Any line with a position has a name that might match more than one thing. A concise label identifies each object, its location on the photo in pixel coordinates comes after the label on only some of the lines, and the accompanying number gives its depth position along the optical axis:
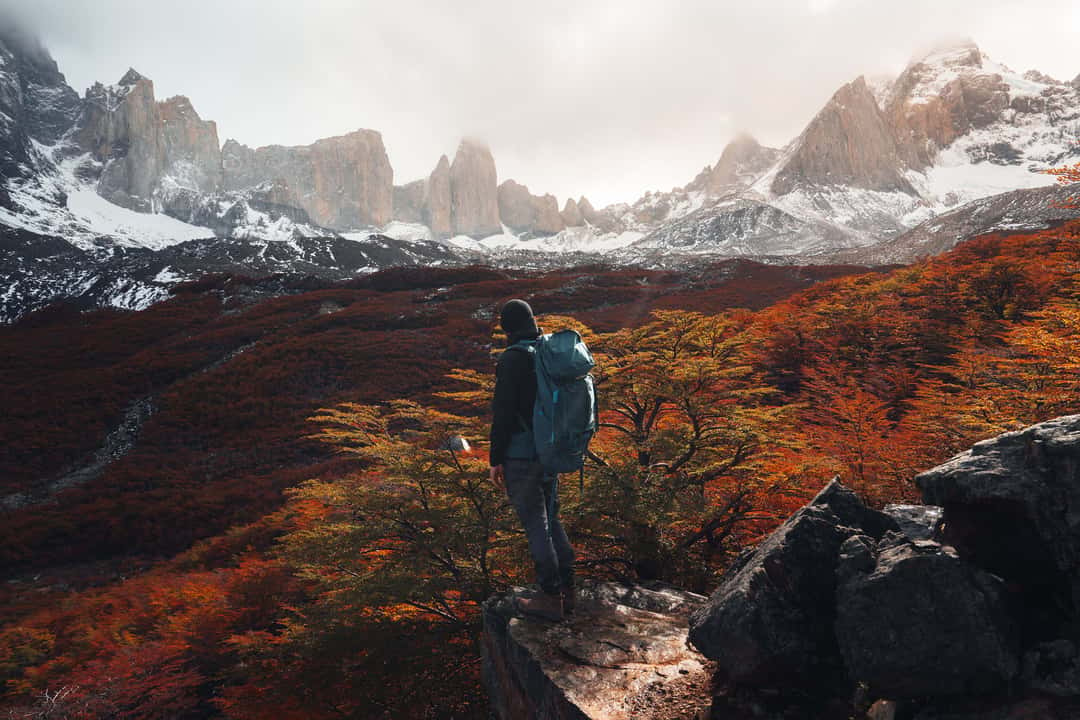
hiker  3.71
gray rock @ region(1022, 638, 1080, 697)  2.03
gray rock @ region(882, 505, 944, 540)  2.91
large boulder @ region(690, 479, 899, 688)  2.76
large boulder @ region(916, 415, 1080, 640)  2.26
